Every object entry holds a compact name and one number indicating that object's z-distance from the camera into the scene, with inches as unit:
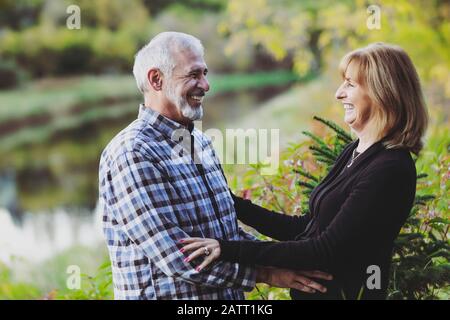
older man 125.0
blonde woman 124.5
